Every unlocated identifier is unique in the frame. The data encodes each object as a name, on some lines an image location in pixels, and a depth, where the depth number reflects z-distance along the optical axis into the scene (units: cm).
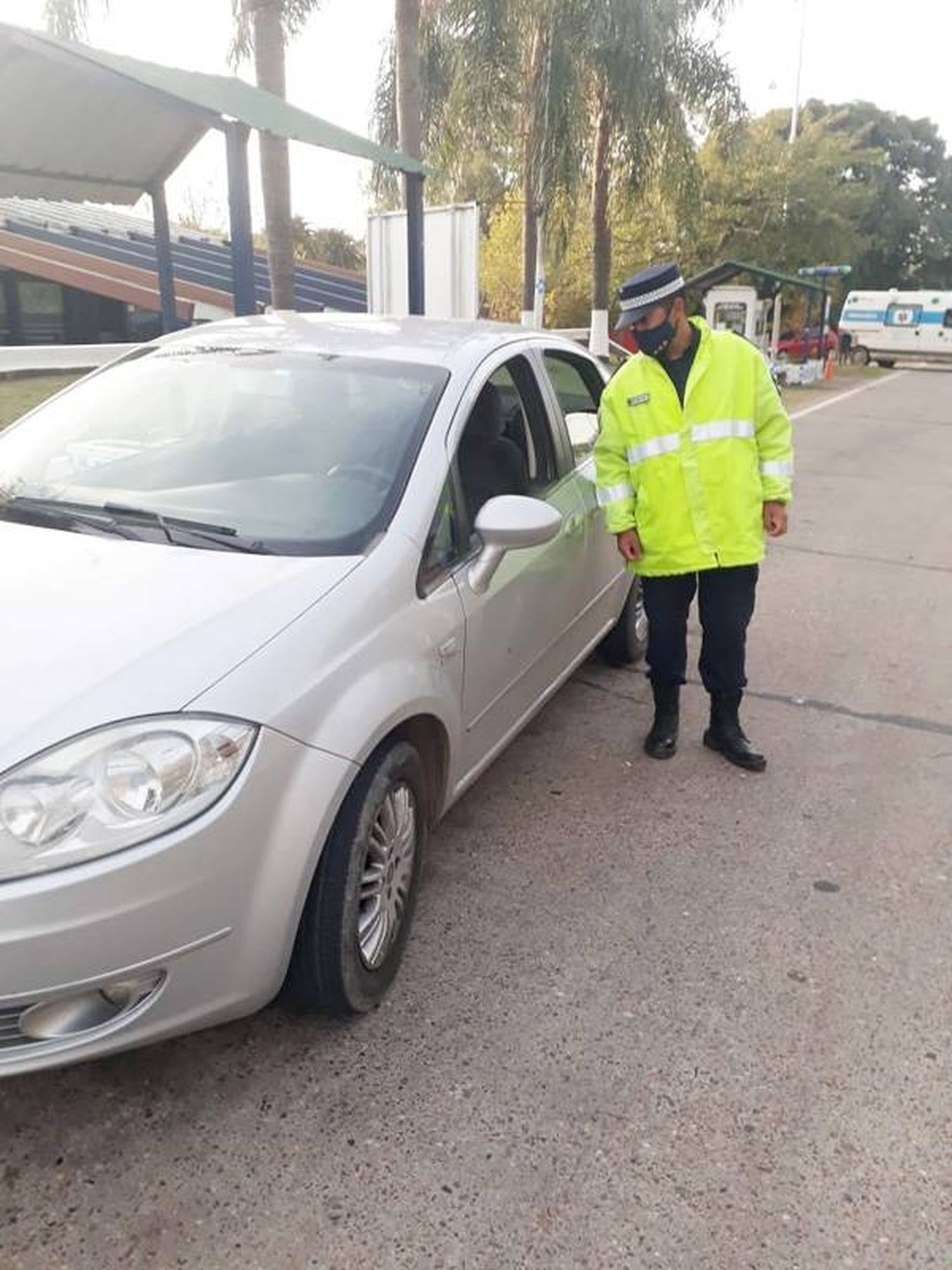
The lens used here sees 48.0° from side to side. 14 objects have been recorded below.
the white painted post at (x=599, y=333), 2056
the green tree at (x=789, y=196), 3139
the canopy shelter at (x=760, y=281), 2230
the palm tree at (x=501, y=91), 1614
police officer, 365
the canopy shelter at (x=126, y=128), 660
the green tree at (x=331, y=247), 4300
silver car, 197
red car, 2955
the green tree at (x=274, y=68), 1097
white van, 3512
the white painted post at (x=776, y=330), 2592
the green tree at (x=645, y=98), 1694
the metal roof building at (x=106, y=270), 1939
